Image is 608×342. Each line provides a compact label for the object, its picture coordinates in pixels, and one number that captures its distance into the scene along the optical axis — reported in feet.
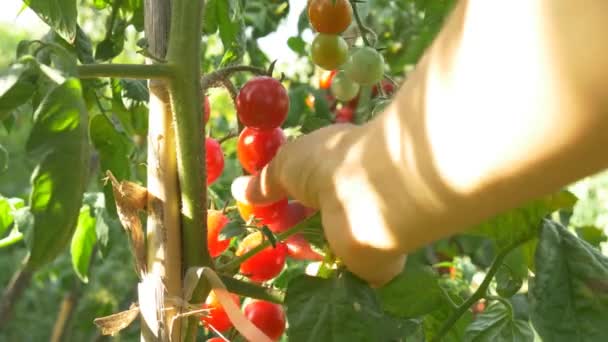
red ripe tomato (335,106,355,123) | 4.84
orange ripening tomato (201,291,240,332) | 2.57
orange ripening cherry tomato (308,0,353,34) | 2.84
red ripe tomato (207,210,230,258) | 2.57
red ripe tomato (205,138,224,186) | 2.64
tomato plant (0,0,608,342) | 1.68
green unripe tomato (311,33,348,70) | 2.95
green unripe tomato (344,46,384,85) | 2.83
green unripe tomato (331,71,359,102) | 3.43
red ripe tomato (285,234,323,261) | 2.62
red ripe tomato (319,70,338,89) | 4.06
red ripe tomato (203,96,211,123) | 2.42
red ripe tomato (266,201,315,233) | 2.52
